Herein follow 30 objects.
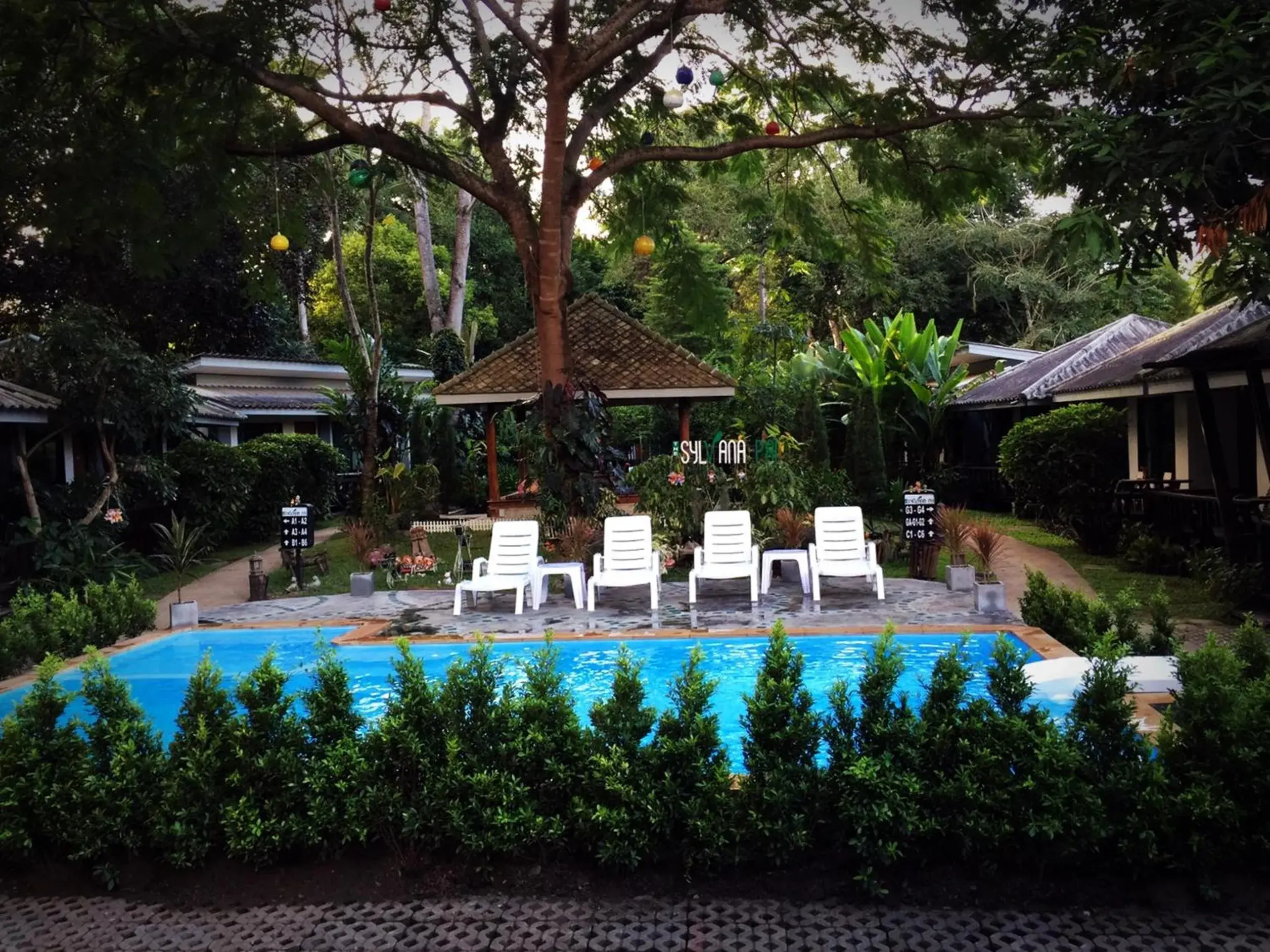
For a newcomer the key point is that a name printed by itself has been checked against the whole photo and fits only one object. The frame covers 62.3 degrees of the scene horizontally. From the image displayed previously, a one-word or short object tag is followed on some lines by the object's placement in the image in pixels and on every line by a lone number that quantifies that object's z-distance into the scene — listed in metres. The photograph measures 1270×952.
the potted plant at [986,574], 10.98
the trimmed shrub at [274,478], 20.53
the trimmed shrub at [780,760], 4.69
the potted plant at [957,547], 12.34
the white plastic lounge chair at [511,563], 12.04
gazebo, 19.19
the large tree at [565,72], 13.54
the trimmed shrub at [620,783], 4.70
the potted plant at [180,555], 11.49
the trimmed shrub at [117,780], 4.92
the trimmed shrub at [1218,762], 4.45
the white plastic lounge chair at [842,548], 12.24
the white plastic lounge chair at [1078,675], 6.95
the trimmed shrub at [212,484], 18.27
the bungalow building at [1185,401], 10.76
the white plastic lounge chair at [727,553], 12.29
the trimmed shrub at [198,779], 4.86
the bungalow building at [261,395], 22.89
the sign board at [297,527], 13.83
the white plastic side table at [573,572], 12.28
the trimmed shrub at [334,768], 4.88
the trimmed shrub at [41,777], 4.96
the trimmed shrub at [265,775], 4.84
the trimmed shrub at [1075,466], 15.94
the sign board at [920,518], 13.41
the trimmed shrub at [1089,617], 7.41
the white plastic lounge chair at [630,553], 12.12
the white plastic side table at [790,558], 12.49
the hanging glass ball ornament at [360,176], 14.09
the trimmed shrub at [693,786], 4.69
